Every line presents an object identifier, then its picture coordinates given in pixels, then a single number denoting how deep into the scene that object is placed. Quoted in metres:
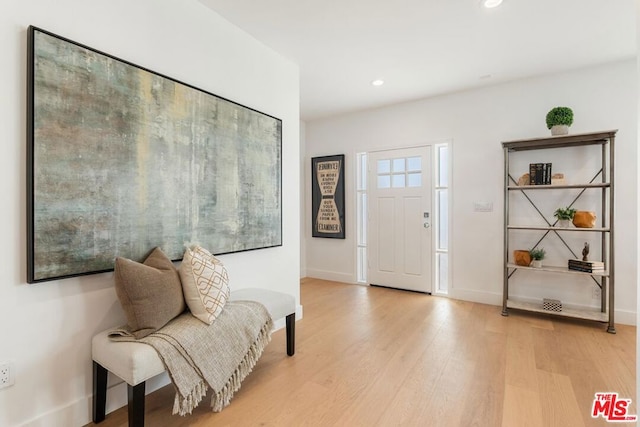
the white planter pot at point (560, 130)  3.11
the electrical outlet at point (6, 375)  1.40
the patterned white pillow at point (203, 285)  1.82
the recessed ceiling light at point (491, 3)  2.20
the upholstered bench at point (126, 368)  1.43
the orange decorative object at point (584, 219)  3.03
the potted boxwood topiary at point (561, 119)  3.09
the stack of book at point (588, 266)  2.99
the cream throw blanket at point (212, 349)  1.56
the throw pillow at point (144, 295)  1.58
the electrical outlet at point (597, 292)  3.21
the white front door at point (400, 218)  4.19
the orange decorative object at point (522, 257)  3.30
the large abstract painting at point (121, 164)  1.48
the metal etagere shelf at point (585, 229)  2.92
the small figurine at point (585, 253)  3.10
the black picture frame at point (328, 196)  4.87
